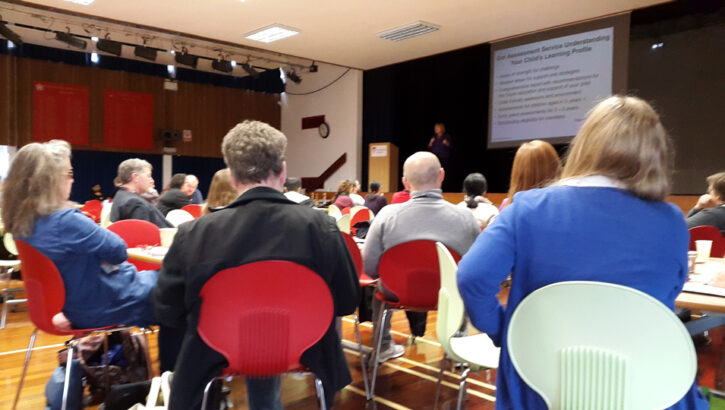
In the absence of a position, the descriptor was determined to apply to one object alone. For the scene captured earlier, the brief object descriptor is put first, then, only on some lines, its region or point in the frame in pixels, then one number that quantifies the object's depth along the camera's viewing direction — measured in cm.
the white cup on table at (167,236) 267
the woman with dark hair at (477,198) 458
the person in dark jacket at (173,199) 515
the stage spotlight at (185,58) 1051
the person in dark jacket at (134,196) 370
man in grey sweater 273
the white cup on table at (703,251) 253
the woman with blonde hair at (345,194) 719
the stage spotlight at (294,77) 1252
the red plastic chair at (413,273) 253
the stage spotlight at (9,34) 900
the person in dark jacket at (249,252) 151
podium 1112
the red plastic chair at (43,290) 206
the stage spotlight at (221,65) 1087
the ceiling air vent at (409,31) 870
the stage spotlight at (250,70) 1127
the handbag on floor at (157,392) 177
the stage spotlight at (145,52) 1002
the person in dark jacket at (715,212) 377
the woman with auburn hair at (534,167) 281
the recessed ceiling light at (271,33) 902
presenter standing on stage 1032
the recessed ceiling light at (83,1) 777
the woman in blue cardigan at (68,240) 209
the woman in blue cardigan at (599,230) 119
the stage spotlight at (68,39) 930
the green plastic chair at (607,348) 106
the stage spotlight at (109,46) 956
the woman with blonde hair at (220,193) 352
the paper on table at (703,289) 173
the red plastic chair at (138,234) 306
